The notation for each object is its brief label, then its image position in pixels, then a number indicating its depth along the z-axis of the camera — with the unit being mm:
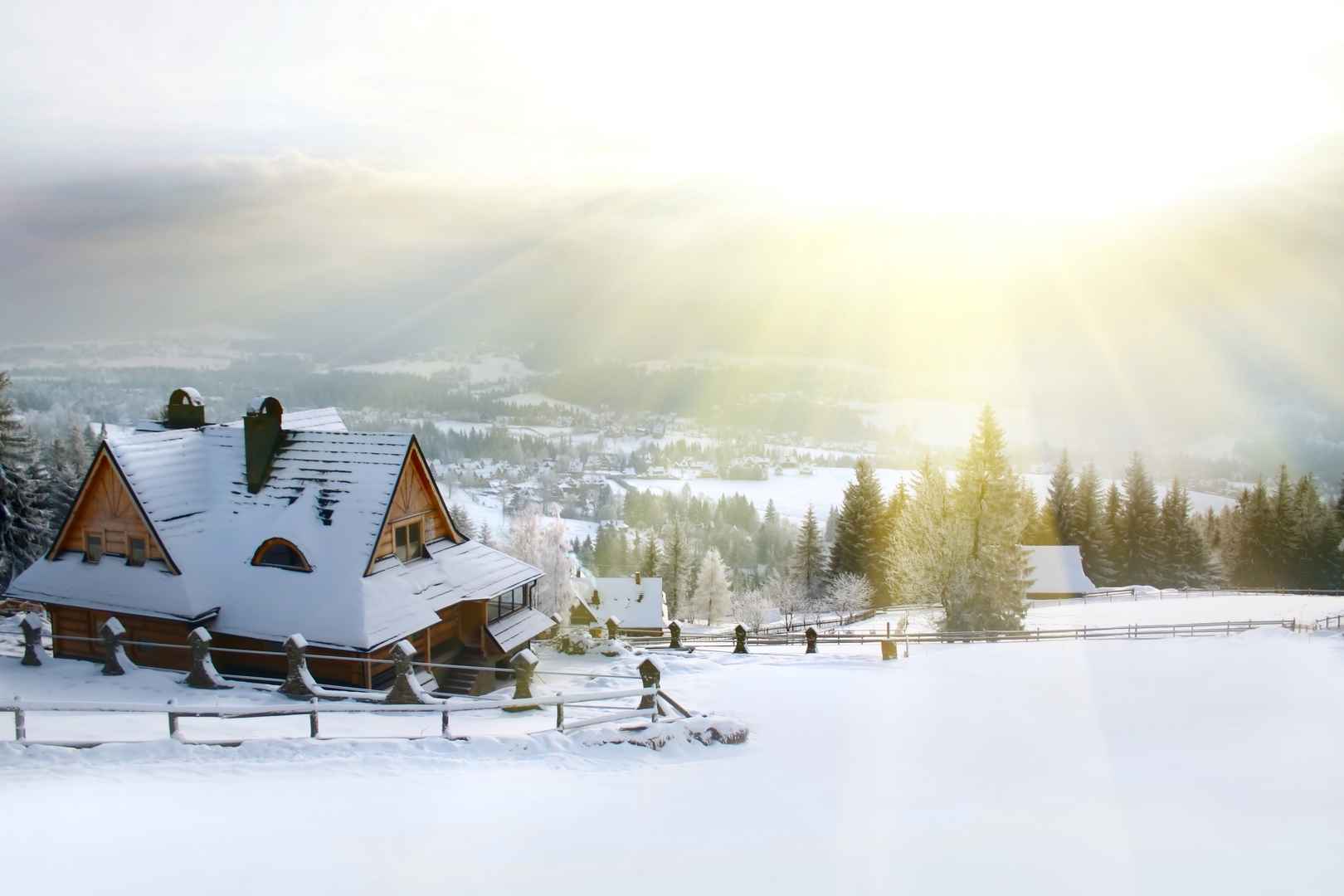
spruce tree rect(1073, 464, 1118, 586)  59344
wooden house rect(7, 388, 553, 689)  17453
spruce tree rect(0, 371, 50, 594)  31422
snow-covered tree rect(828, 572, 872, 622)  55938
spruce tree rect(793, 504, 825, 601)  67188
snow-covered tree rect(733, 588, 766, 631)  73688
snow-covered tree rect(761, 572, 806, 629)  67562
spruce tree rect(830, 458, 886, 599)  57344
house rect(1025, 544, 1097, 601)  52438
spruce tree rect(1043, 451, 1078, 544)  60750
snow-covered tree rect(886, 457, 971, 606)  33375
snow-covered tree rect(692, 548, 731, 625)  75875
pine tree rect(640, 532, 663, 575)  67438
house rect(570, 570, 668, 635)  52281
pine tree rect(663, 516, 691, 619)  70188
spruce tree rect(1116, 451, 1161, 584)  58656
